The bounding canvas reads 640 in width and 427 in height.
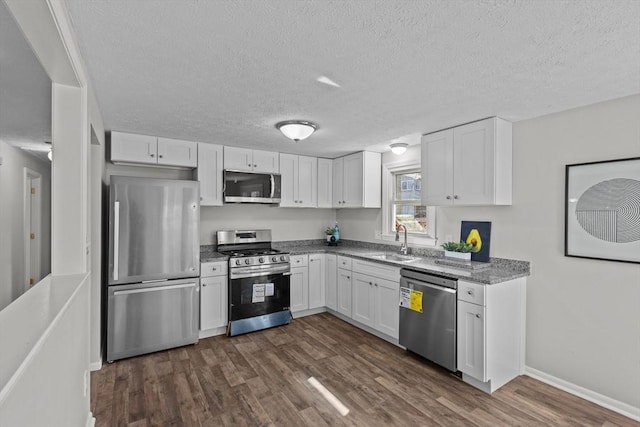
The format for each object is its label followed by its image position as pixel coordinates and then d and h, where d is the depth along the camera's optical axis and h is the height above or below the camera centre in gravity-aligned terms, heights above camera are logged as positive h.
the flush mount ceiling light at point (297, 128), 2.93 +0.77
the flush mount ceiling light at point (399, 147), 3.78 +0.78
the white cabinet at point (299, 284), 4.20 -0.96
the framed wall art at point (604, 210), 2.29 +0.03
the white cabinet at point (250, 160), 4.03 +0.67
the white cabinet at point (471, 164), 2.85 +0.46
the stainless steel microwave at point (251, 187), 3.98 +0.31
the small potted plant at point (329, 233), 5.11 -0.34
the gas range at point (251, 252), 3.74 -0.52
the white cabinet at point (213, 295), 3.58 -0.95
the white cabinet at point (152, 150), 3.37 +0.66
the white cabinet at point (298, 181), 4.46 +0.44
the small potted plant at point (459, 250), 3.24 -0.38
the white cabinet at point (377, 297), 3.38 -0.95
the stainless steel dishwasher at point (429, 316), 2.75 -0.94
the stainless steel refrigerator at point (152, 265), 3.06 -0.55
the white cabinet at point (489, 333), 2.53 -0.99
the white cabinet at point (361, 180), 4.34 +0.45
